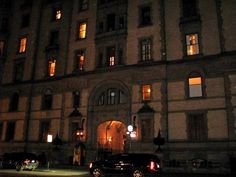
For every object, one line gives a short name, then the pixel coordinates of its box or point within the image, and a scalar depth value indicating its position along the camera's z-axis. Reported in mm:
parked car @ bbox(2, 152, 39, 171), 28484
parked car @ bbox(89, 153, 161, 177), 21038
